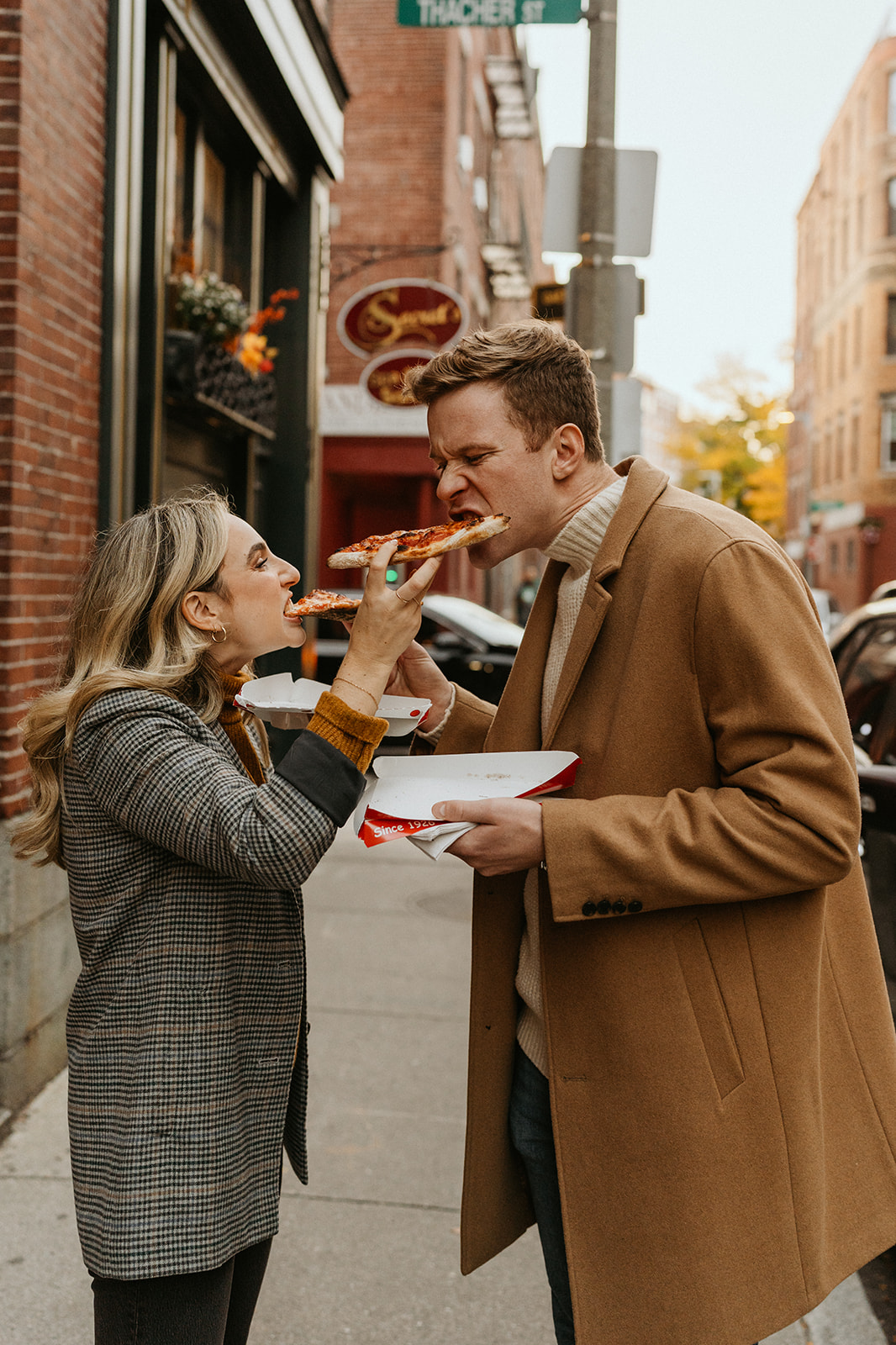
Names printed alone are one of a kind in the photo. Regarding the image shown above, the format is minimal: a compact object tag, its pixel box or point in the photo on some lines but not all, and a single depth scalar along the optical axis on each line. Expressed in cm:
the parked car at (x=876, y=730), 369
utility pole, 603
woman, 177
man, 174
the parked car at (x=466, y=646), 1130
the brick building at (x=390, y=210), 1780
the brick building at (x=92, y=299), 392
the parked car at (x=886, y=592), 491
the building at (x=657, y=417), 13062
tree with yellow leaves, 5016
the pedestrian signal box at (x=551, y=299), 766
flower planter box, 567
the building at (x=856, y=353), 3891
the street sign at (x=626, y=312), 612
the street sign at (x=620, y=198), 605
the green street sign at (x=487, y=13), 603
